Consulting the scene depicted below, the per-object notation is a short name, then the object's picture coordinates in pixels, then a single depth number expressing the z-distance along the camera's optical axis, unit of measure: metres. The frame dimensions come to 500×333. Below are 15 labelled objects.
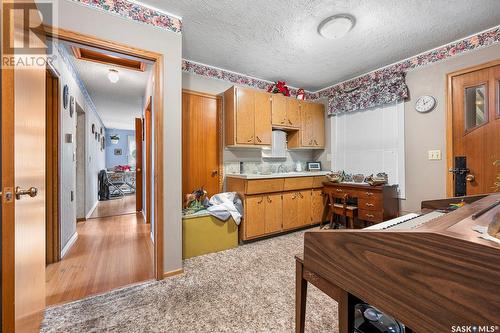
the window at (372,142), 3.08
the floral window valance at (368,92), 2.97
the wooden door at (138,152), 4.59
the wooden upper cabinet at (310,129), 3.78
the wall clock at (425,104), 2.71
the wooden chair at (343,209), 3.13
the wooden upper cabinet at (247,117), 3.06
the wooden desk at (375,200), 2.84
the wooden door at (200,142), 3.04
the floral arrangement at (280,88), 3.59
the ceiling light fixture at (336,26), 2.05
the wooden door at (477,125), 2.28
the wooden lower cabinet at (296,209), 3.21
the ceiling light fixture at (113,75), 3.27
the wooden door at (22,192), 0.99
